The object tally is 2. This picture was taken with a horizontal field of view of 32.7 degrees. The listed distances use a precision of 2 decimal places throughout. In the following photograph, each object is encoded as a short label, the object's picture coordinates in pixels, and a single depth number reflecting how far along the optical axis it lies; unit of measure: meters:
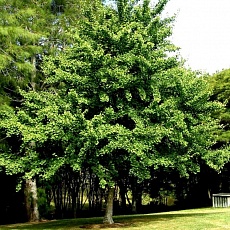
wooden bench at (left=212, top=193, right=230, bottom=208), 18.03
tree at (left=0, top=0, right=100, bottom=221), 12.92
